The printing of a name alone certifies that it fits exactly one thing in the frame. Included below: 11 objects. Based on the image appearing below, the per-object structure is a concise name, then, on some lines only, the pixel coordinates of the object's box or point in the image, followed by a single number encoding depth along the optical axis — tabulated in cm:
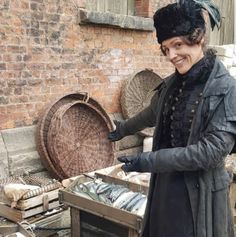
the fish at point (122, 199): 291
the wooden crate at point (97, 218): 278
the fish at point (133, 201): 286
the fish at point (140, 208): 279
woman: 175
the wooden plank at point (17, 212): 337
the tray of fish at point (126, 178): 324
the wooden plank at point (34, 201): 335
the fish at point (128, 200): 289
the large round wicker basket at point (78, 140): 425
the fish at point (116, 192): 300
